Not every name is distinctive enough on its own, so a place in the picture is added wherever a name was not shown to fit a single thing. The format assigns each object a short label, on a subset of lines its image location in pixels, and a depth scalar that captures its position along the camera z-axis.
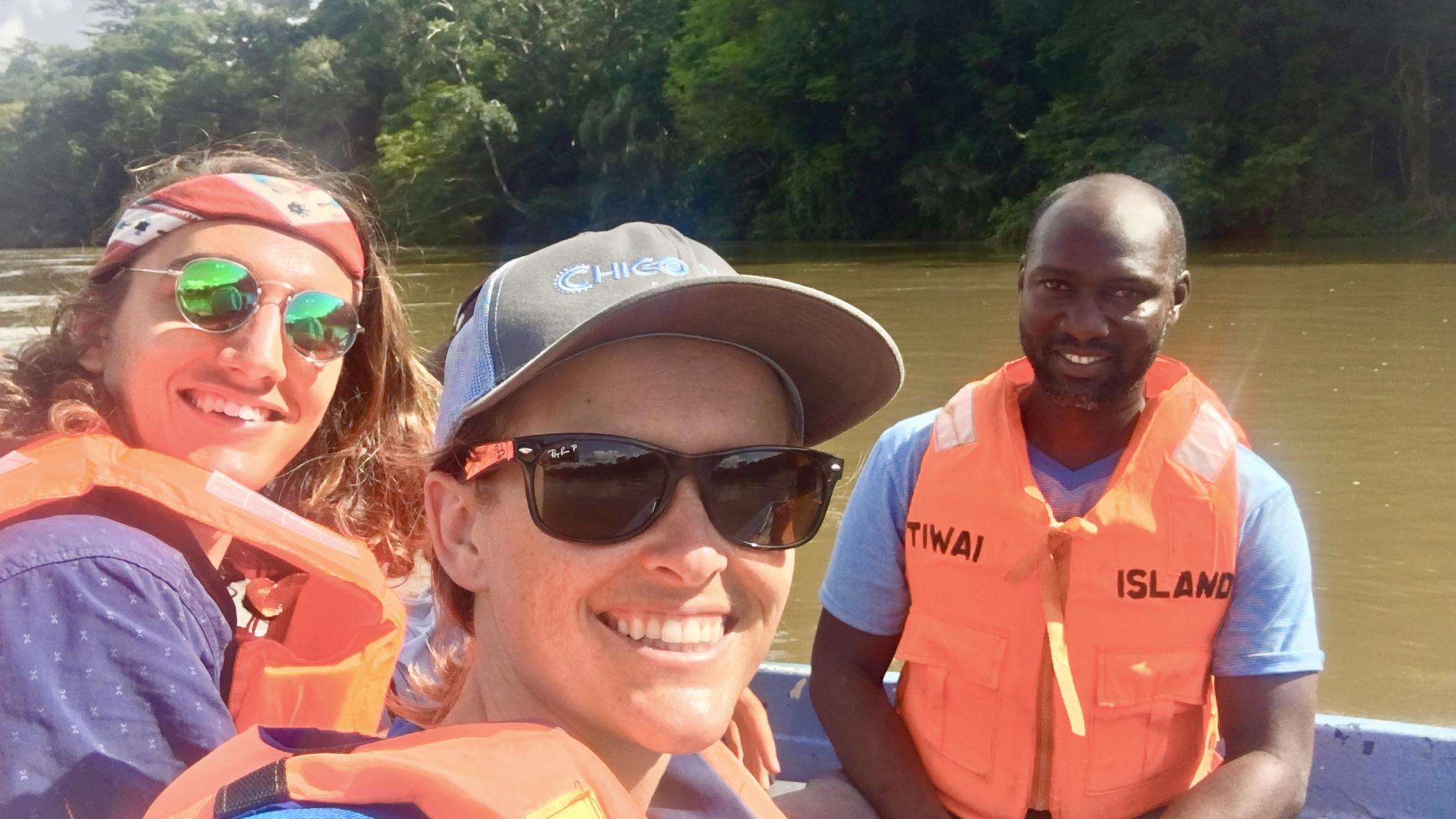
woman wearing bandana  1.36
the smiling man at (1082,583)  1.86
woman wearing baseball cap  1.04
